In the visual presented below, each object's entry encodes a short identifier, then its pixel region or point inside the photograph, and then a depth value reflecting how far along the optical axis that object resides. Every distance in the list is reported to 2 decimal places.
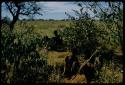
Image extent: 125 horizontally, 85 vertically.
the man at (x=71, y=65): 7.19
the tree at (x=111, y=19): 7.26
